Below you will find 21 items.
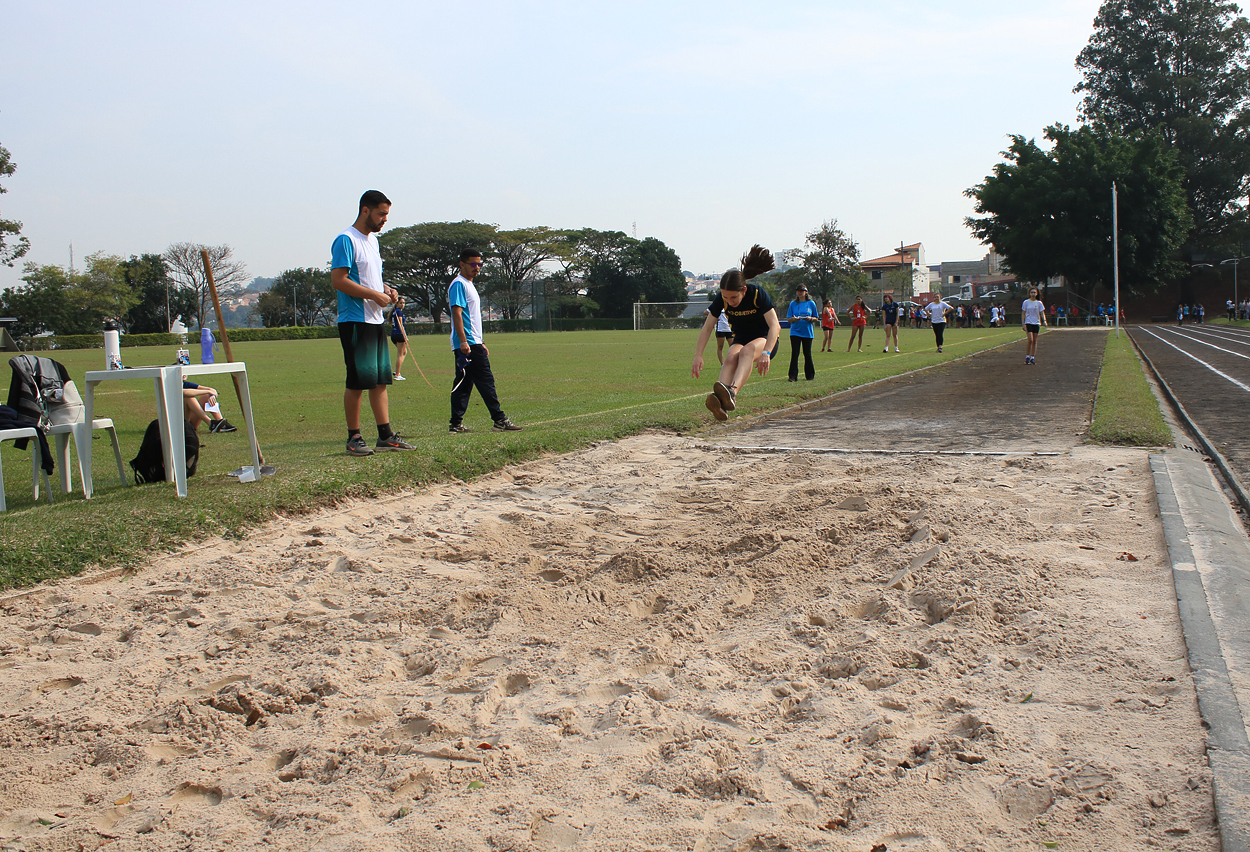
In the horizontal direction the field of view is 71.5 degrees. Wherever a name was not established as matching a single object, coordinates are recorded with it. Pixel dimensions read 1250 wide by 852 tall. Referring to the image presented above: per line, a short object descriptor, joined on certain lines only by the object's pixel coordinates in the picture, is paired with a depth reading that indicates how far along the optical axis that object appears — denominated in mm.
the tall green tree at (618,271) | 99938
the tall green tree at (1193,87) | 68625
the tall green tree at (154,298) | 87750
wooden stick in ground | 5868
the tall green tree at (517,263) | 97625
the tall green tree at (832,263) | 79000
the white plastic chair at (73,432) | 5781
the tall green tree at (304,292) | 111125
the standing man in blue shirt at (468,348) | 8727
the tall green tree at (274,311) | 106000
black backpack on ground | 6316
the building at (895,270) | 103500
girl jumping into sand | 8031
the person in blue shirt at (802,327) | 15555
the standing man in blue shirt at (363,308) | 6980
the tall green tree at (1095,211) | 58031
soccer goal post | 75325
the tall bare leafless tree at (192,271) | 86419
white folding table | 5508
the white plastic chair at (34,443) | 5457
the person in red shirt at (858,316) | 27625
